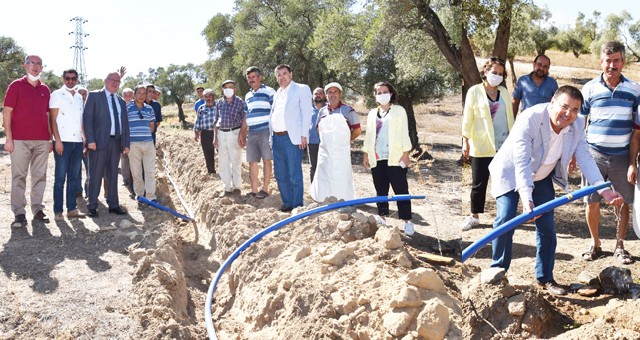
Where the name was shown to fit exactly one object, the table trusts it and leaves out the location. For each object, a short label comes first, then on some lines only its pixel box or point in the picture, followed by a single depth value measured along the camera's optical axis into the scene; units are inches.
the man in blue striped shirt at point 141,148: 371.2
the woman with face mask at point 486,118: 253.6
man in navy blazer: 322.7
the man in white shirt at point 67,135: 311.1
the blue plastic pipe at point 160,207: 355.3
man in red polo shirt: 291.7
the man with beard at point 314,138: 379.6
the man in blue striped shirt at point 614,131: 219.1
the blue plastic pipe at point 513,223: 168.7
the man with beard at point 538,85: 262.2
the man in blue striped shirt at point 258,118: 329.4
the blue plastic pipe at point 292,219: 240.1
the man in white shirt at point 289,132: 299.1
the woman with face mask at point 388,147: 269.1
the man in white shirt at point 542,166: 175.0
